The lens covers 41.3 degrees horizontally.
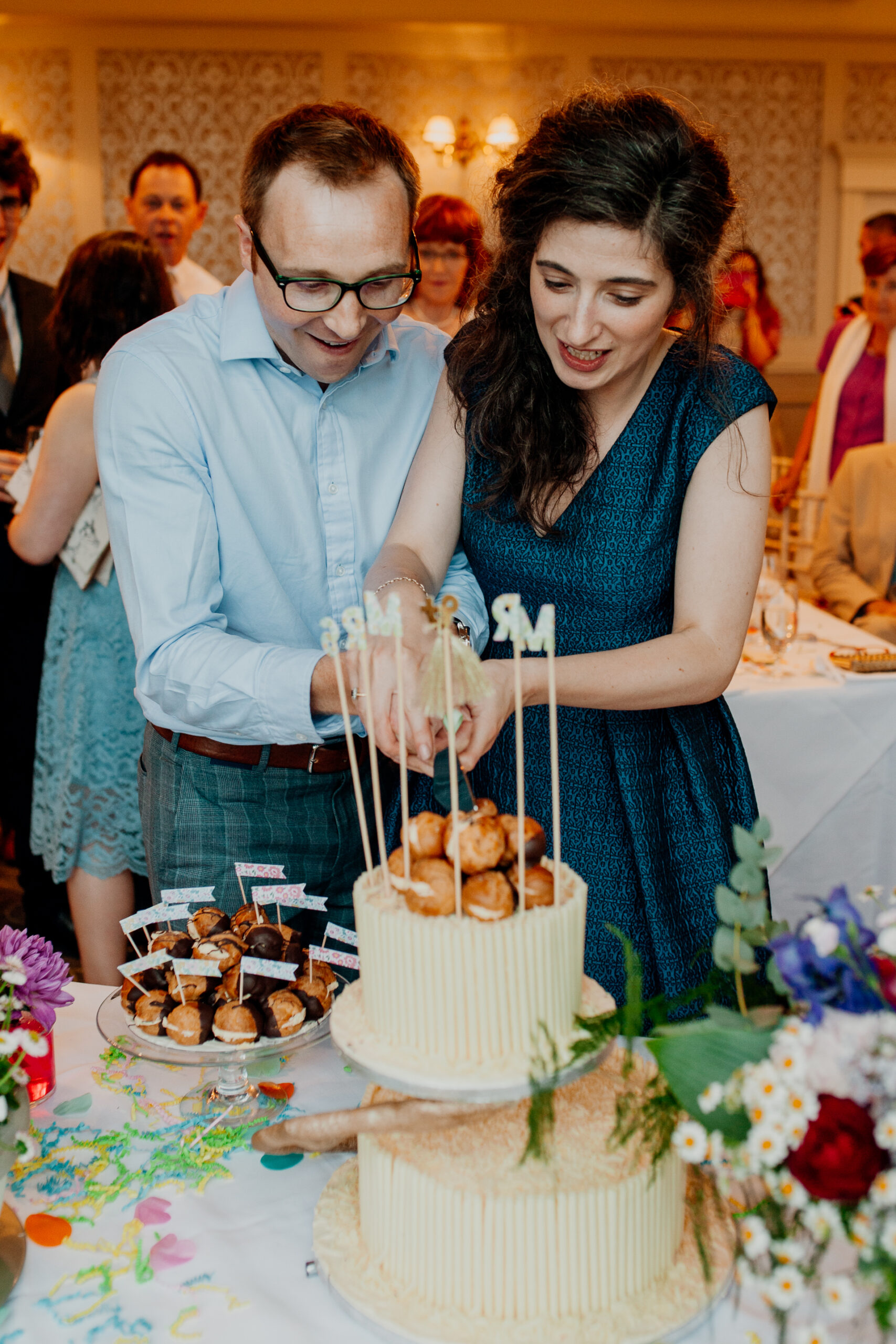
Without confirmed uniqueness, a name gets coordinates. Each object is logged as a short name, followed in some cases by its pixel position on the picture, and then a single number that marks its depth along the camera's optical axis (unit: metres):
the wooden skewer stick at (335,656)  0.98
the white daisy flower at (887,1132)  0.78
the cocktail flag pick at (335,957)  1.32
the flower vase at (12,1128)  1.00
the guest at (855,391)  5.02
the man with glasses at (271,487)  1.44
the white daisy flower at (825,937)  0.83
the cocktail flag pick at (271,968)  1.27
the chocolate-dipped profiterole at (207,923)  1.41
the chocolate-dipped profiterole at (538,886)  1.00
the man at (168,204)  4.43
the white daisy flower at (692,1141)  0.86
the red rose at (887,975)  0.84
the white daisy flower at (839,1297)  0.77
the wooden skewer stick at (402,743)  0.97
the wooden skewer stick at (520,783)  0.93
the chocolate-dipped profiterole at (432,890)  0.98
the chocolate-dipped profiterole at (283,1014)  1.26
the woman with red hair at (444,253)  4.33
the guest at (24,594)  3.29
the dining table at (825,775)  2.79
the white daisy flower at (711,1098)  0.85
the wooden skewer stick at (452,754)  0.94
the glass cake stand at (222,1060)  1.24
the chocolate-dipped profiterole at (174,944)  1.35
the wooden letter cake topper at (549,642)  0.93
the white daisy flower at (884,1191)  0.77
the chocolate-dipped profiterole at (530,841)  1.04
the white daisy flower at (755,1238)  0.80
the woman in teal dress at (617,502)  1.36
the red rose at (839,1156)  0.78
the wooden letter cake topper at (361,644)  0.99
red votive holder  1.27
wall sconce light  6.98
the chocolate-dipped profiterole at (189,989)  1.30
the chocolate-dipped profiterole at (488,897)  0.97
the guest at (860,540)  4.01
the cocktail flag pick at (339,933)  1.31
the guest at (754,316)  5.98
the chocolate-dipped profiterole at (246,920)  1.42
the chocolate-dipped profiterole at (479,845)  1.00
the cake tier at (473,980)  0.95
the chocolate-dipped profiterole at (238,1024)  1.25
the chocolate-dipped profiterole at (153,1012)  1.28
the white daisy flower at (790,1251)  0.79
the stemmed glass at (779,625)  2.96
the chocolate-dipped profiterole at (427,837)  1.03
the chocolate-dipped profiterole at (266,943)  1.32
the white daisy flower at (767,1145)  0.80
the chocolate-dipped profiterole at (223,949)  1.34
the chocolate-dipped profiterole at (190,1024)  1.26
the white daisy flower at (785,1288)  0.78
